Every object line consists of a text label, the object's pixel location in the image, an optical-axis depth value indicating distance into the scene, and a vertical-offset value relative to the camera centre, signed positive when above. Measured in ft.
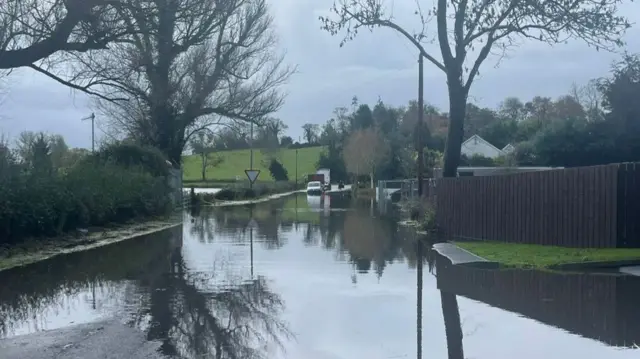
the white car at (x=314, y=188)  292.61 -3.59
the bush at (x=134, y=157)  126.31 +3.75
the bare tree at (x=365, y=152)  305.32 +9.99
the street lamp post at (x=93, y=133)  178.13 +11.67
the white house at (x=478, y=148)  237.25 +8.84
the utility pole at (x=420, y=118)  122.31 +9.25
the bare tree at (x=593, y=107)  161.68 +17.52
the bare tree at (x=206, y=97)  139.33 +15.30
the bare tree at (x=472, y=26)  84.17 +16.85
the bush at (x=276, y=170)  359.93 +3.88
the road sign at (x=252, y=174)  237.25 +1.41
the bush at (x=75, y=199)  67.62 -1.99
